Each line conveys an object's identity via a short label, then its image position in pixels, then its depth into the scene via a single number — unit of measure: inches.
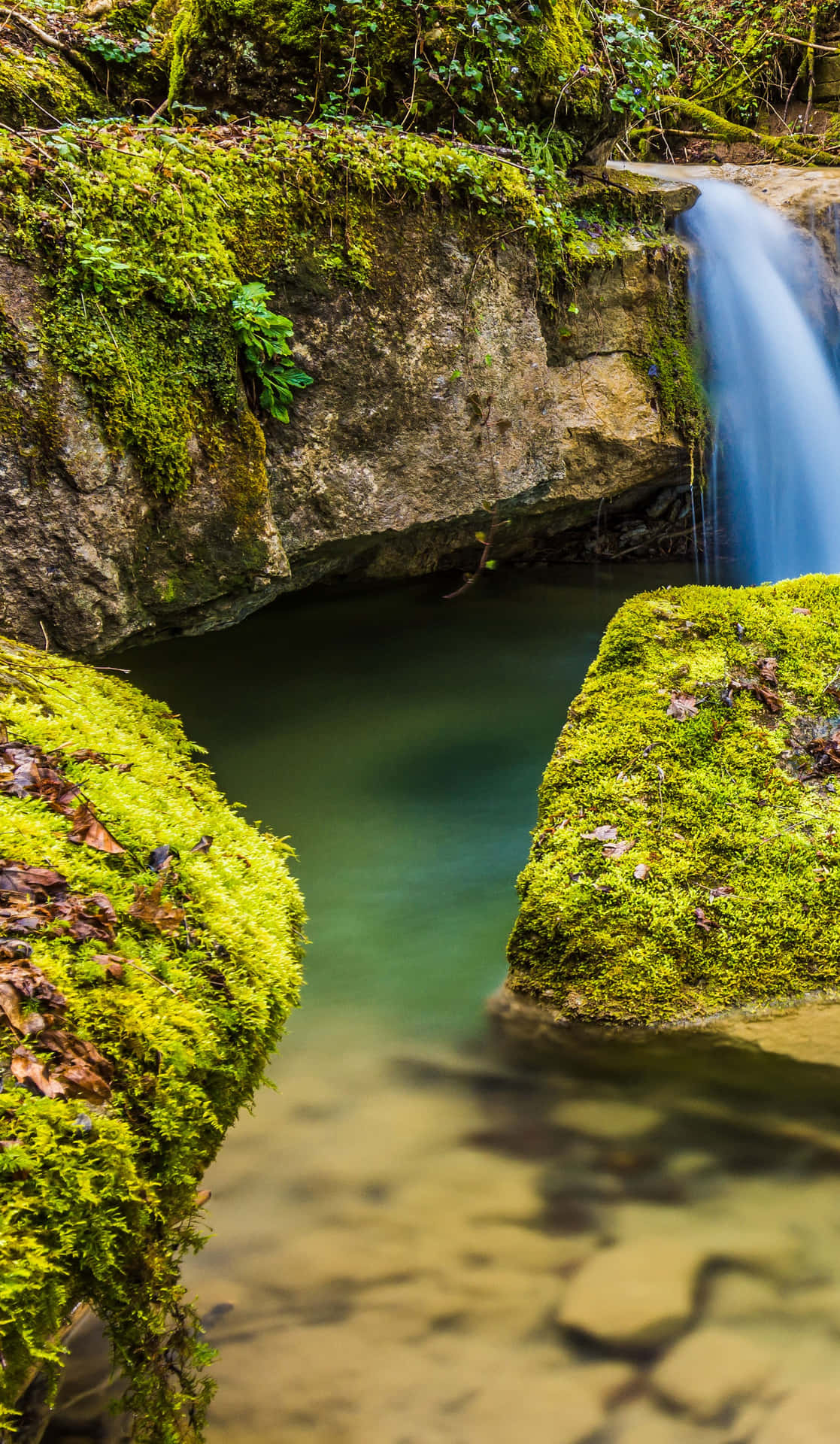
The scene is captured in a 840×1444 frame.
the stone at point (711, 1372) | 85.9
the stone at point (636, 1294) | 93.0
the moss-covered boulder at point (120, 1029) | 62.1
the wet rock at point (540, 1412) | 83.8
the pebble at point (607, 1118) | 120.2
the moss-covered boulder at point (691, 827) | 136.8
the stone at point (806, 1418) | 82.0
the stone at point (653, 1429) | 82.7
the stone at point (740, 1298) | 94.2
